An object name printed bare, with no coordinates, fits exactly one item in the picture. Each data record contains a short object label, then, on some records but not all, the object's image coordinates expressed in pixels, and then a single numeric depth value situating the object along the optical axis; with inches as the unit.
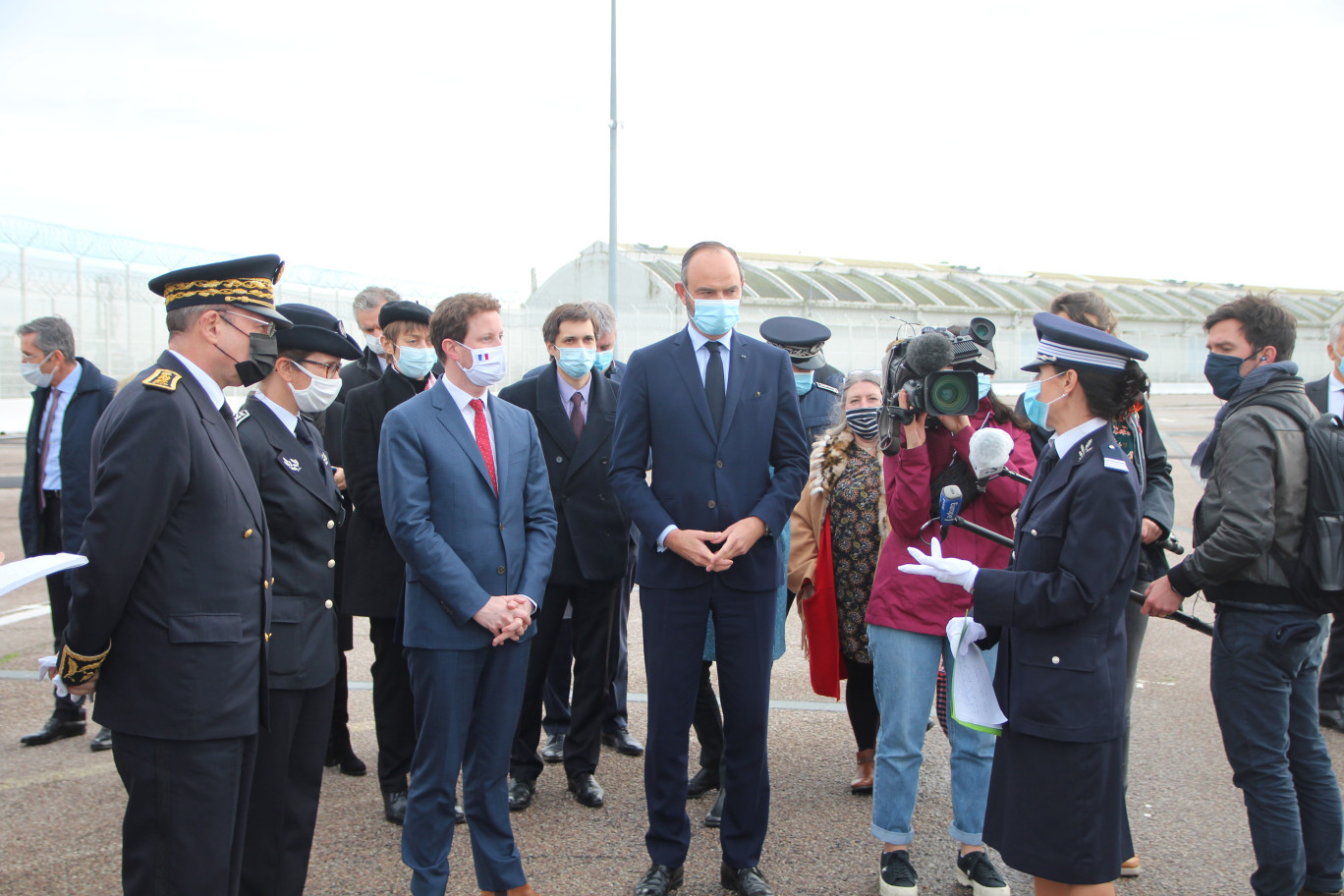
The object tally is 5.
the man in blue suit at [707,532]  144.0
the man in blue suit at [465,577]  134.6
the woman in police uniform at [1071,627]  107.1
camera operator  142.5
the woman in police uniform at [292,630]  121.6
